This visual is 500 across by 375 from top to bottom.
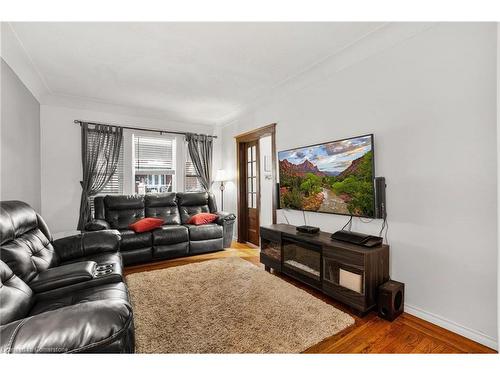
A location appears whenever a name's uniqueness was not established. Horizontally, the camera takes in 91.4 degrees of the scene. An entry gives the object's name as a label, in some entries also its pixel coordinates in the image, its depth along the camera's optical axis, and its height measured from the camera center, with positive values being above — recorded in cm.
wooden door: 469 -11
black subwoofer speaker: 207 -101
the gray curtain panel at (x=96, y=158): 416 +51
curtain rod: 417 +113
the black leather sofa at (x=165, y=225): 361 -65
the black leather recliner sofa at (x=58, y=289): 87 -55
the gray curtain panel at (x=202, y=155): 520 +68
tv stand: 212 -81
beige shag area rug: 177 -114
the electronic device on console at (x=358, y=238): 225 -52
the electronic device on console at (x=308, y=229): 280 -52
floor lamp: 523 +21
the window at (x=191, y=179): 528 +16
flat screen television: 242 +8
